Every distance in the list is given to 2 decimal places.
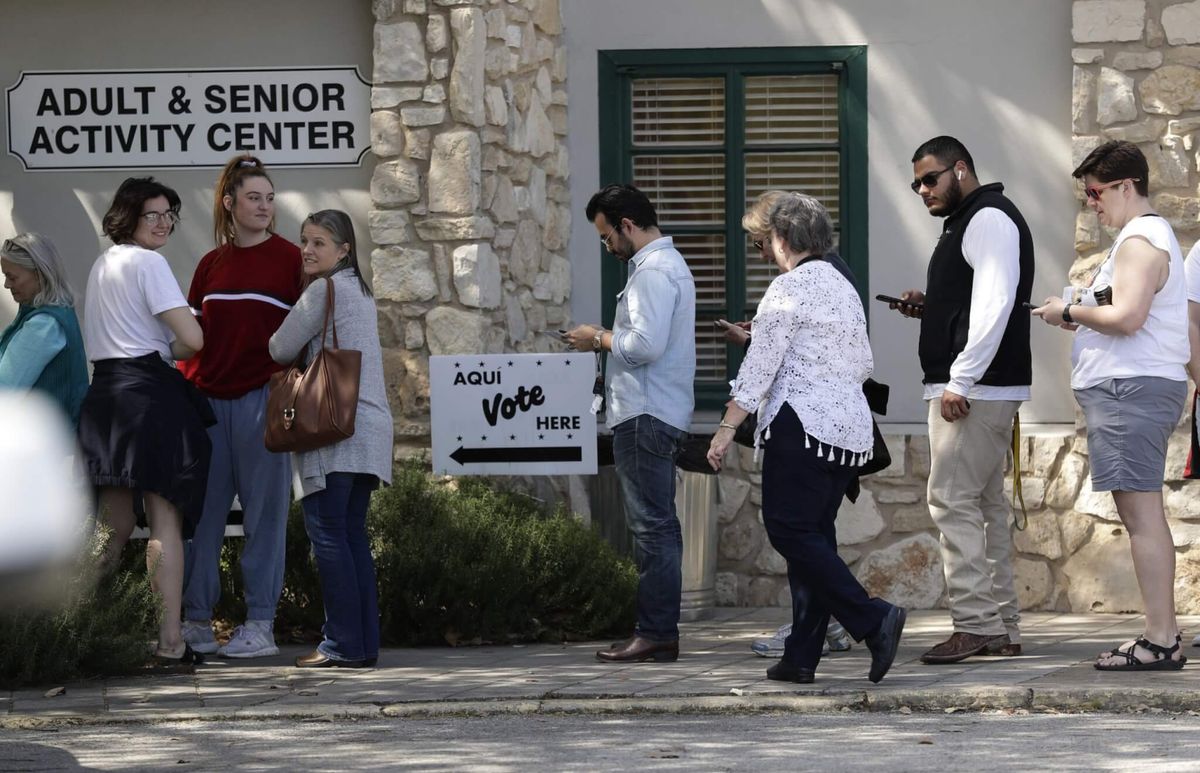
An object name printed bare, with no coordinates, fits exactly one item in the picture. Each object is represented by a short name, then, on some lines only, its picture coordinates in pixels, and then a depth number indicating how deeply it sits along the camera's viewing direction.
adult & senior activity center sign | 18.66
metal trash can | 18.33
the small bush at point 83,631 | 13.96
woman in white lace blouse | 13.44
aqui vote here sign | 16.91
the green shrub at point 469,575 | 16.67
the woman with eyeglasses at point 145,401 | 14.76
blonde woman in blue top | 15.02
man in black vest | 14.56
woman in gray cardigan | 14.79
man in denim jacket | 15.03
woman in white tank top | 14.04
